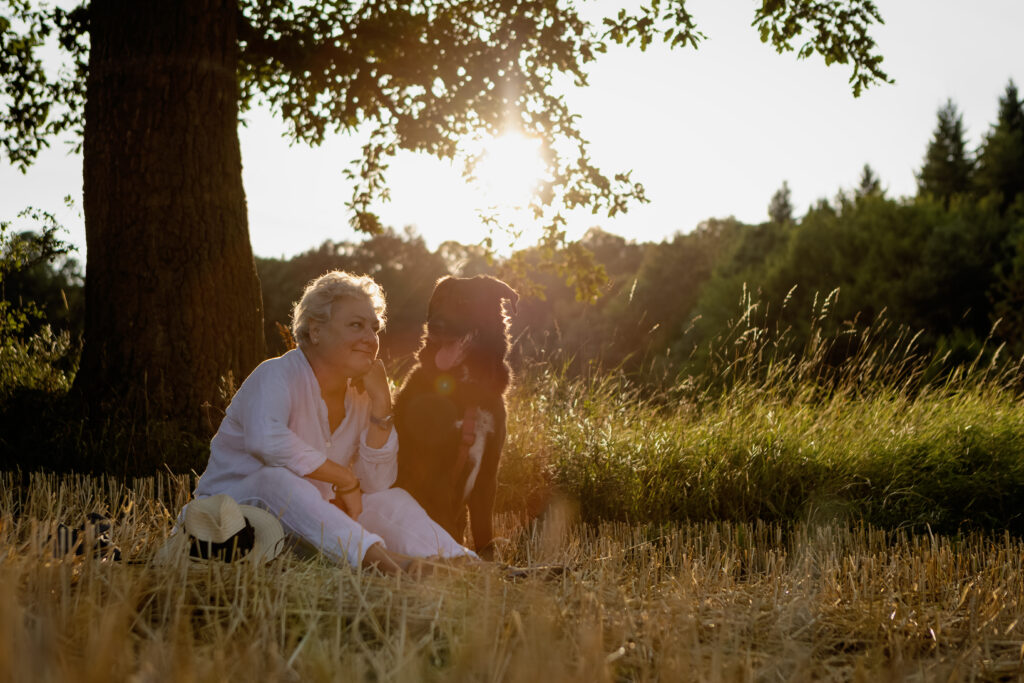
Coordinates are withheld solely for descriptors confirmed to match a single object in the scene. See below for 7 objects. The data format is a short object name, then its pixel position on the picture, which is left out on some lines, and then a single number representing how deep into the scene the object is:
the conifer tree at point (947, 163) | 41.78
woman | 3.40
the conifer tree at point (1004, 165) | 34.19
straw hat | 2.98
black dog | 3.96
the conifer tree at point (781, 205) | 59.72
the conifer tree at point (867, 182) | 58.25
